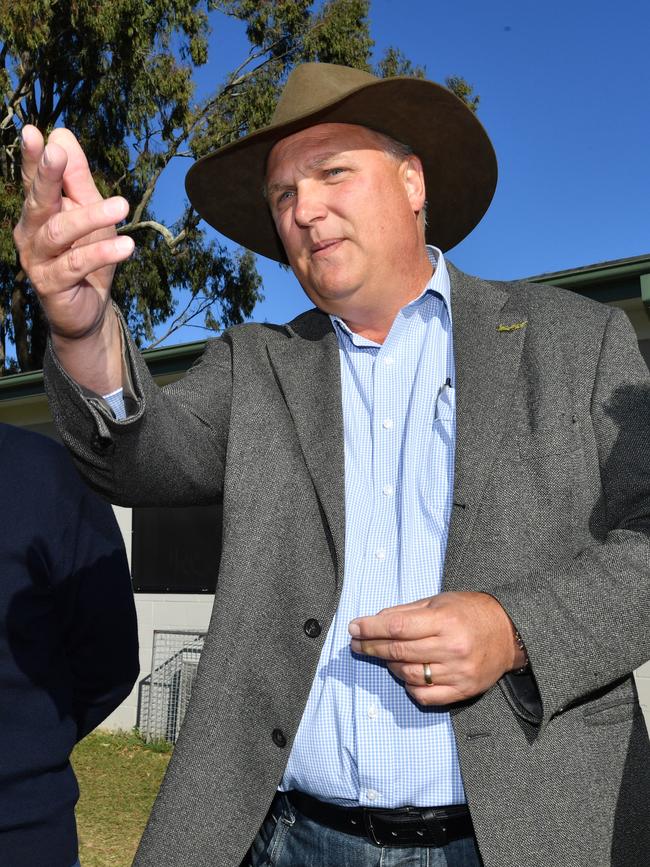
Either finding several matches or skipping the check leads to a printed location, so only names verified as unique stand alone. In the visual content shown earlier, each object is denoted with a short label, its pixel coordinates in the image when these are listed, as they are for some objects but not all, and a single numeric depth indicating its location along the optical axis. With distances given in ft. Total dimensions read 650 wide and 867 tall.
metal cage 31.65
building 30.86
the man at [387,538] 5.36
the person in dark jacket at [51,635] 7.91
